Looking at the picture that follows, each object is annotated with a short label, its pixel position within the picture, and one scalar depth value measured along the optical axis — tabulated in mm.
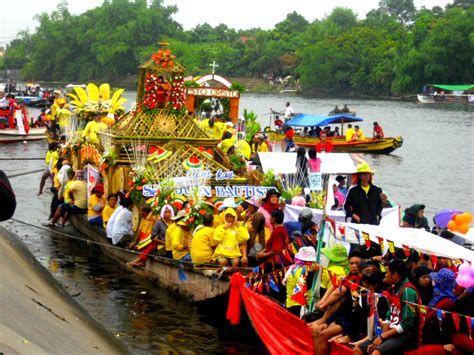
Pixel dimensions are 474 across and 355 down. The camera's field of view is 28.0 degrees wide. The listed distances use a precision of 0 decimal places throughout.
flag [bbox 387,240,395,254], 10521
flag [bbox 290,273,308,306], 11648
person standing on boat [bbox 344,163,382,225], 13508
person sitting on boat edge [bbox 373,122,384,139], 42062
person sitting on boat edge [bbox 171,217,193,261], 14719
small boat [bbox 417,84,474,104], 89812
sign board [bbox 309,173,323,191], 17750
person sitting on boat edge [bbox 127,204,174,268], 15359
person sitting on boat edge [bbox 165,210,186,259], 14844
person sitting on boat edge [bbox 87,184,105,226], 18297
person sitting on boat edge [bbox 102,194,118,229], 17453
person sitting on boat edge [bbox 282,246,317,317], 11641
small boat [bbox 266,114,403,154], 40156
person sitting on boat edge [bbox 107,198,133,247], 16641
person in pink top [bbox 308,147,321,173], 17984
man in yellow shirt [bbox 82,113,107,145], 21438
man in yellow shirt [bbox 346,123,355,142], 40438
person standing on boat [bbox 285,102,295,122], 44616
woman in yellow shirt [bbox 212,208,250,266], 13562
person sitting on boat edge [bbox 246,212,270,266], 13977
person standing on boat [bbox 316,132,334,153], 25956
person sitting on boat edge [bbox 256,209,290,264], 13188
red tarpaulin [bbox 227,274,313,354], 11062
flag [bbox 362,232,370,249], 10820
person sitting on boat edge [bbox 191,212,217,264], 13914
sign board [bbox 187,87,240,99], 31625
